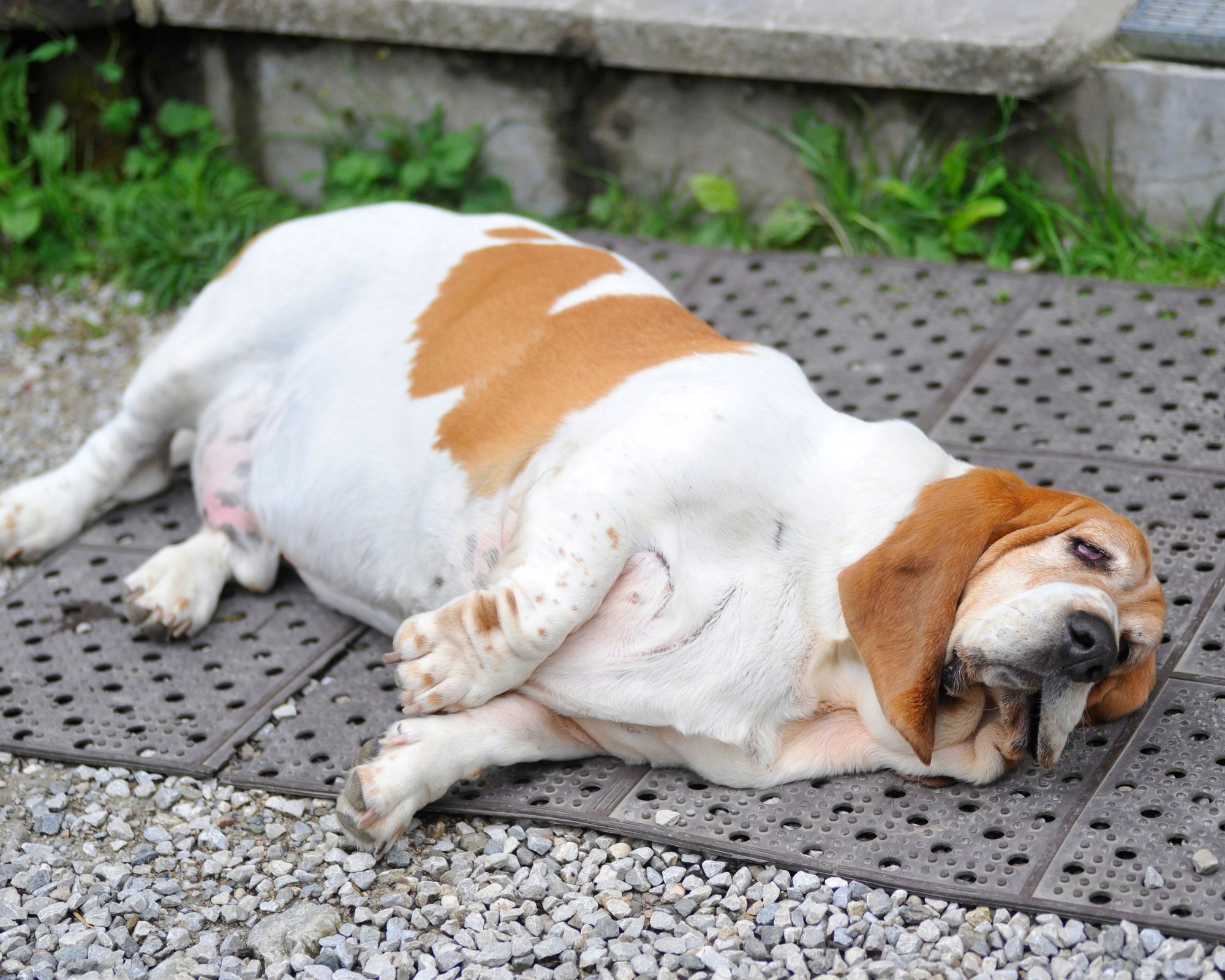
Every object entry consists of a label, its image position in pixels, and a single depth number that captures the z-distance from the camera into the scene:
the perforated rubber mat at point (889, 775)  2.57
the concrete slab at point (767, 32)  4.48
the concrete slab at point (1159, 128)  4.34
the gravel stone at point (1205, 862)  2.45
